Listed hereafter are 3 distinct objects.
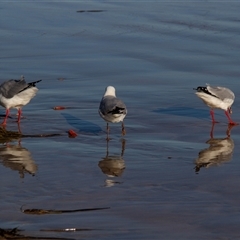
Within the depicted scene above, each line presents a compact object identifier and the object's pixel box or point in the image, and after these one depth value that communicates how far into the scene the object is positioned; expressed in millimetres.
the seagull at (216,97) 21422
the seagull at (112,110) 18891
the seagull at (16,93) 20922
